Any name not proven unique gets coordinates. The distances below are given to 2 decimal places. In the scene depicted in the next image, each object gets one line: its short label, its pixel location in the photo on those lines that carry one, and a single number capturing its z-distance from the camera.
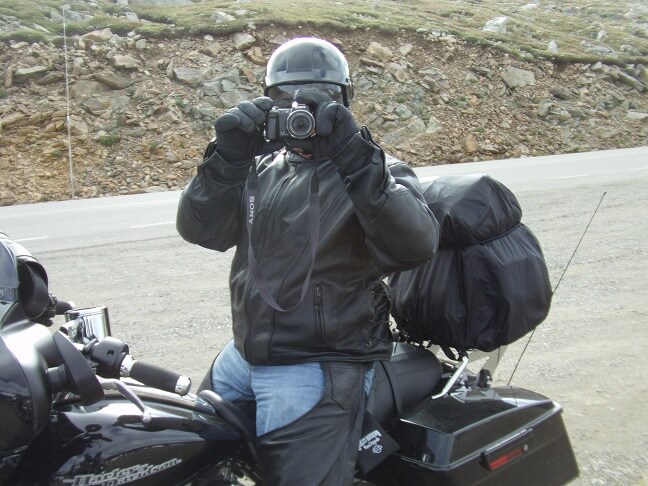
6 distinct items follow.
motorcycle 1.63
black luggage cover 2.58
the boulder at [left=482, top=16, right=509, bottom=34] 29.86
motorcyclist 2.15
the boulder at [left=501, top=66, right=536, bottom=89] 24.48
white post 16.62
